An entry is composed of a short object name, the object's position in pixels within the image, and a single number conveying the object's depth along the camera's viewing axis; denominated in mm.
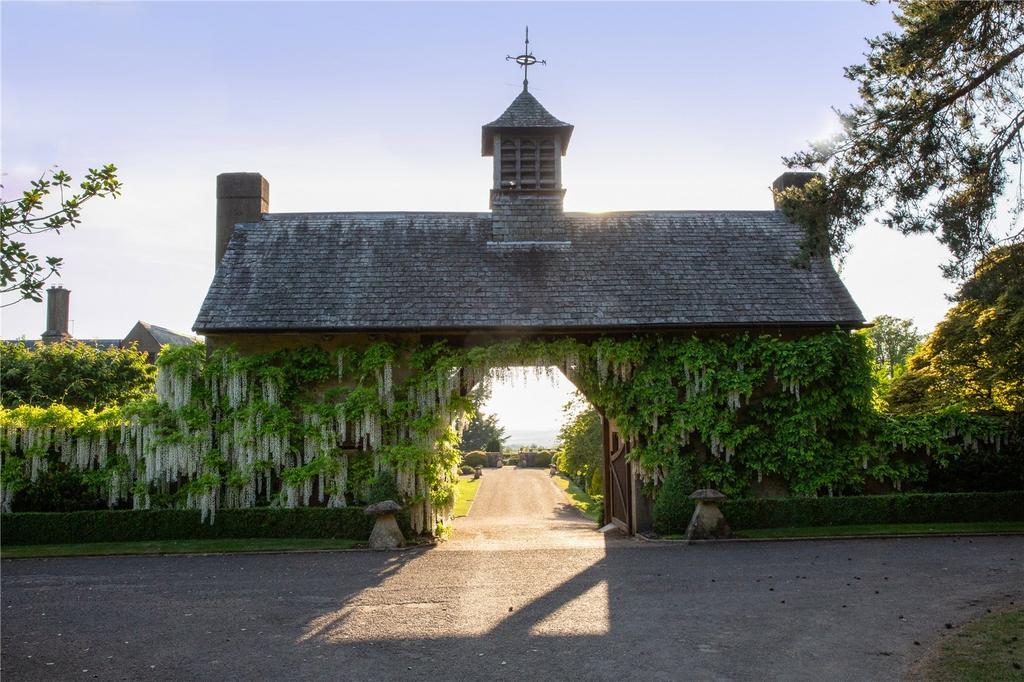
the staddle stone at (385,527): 14117
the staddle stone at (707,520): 14414
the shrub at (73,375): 24531
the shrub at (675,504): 15203
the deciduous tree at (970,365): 15867
